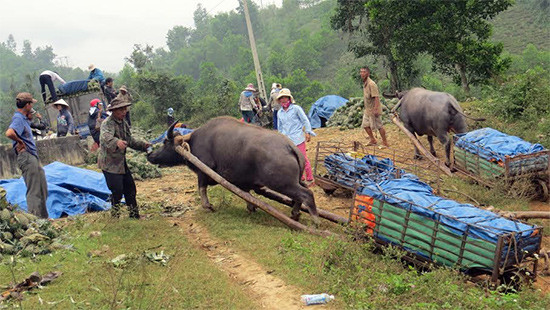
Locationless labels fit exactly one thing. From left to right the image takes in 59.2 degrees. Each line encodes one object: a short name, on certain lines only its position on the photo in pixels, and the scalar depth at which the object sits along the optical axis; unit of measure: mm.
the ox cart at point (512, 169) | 8023
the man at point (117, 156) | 7293
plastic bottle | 4578
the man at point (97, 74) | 16672
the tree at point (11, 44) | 159500
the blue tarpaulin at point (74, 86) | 17281
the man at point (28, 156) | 7023
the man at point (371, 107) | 11875
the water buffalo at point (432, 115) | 10695
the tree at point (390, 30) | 16734
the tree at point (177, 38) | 121812
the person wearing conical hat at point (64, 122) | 13867
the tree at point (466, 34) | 15820
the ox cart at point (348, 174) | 7997
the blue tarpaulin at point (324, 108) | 19781
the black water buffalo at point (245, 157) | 7105
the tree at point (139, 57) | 34722
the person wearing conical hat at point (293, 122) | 8898
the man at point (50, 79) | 16391
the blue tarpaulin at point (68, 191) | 8555
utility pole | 21484
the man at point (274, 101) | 14865
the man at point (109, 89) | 14756
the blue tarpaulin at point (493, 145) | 8148
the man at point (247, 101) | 15625
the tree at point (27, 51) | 151500
